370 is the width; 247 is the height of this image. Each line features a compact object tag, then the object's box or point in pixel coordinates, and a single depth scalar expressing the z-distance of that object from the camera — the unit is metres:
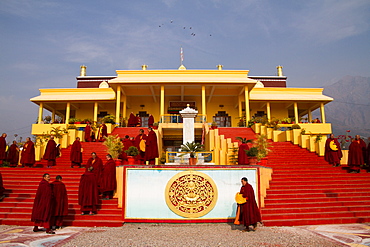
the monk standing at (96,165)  8.08
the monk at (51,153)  11.18
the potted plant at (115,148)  8.91
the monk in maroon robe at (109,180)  7.79
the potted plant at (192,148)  10.02
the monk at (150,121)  18.66
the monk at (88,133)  14.77
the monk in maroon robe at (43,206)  6.25
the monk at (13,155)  11.61
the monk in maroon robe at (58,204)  6.59
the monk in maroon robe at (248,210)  6.48
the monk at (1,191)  8.10
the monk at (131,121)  18.74
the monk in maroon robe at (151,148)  10.70
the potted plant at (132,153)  9.15
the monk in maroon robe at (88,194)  7.24
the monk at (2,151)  11.44
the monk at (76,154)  10.95
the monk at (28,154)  11.08
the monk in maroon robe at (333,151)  11.56
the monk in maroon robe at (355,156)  10.76
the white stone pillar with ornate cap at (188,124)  12.61
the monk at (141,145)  10.85
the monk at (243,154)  9.77
